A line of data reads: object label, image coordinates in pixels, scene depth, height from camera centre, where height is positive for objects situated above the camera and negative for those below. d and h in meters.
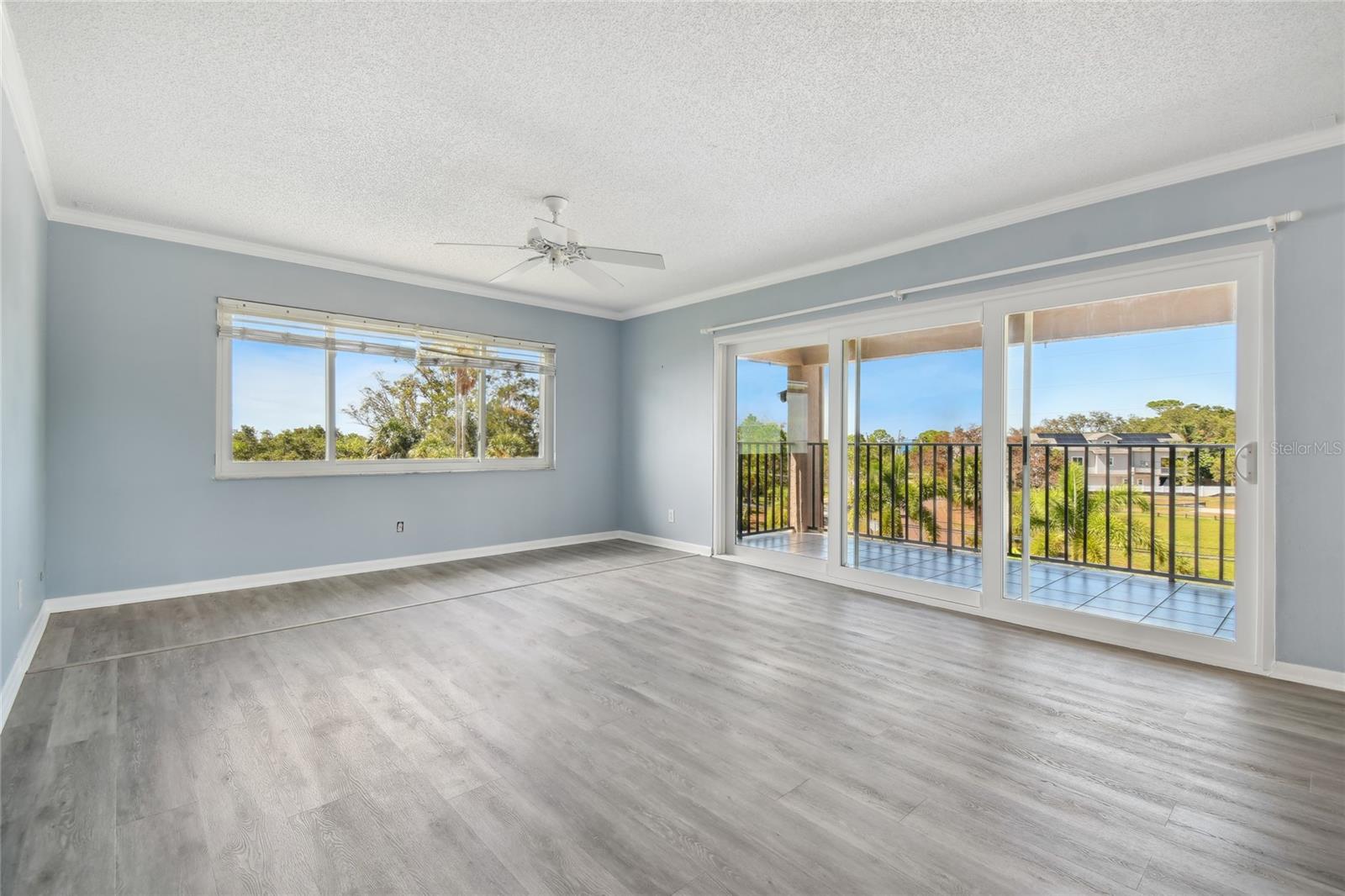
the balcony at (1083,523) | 3.21 -0.49
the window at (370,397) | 4.41 +0.43
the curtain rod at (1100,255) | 2.74 +1.09
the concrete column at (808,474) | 5.04 -0.24
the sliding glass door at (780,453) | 5.05 -0.05
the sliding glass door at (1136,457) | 2.95 -0.05
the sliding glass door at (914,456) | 4.05 -0.06
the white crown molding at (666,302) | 2.65 +1.45
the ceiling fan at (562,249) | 3.38 +1.17
